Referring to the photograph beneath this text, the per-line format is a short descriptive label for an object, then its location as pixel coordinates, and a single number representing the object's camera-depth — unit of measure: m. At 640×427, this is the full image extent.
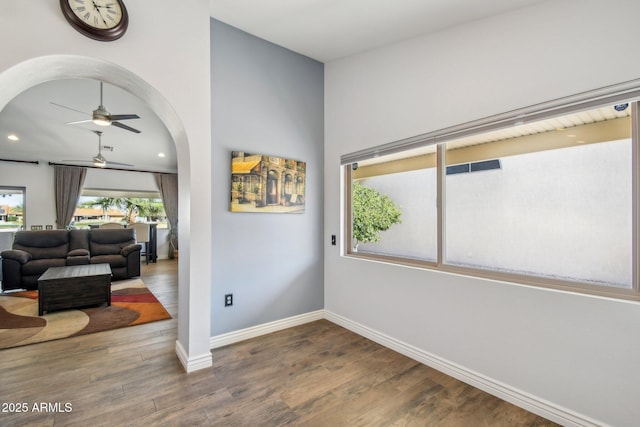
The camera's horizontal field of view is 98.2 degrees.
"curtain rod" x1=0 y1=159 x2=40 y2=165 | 6.06
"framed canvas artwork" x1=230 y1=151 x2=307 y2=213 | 2.79
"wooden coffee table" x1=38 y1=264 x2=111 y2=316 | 3.53
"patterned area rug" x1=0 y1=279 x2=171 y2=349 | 2.94
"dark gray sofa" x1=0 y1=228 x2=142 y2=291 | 4.66
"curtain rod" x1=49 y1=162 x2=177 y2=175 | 6.56
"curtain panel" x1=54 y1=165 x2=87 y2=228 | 6.60
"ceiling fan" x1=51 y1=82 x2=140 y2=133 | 3.48
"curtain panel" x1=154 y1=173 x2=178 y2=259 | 8.03
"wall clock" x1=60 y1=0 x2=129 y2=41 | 1.75
